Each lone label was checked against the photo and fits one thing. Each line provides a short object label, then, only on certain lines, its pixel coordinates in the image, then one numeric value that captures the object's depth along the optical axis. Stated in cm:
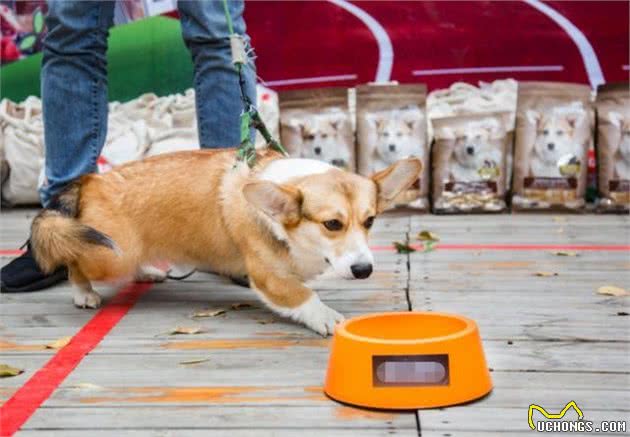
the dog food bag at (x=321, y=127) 410
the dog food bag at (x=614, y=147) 396
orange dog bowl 177
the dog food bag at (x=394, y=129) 407
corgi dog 224
